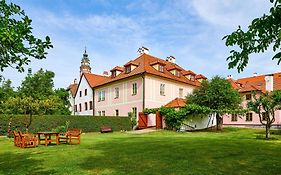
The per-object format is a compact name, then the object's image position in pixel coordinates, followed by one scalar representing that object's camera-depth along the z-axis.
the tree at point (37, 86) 33.10
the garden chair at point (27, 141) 10.24
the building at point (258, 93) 28.01
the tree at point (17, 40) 3.71
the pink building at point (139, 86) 23.48
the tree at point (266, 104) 14.99
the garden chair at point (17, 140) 10.61
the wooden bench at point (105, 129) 19.60
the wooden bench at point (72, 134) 11.16
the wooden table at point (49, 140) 10.70
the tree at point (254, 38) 3.15
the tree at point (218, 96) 21.75
